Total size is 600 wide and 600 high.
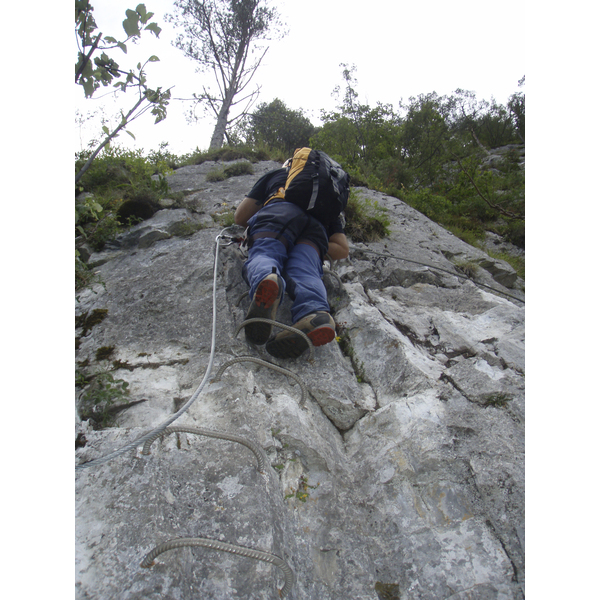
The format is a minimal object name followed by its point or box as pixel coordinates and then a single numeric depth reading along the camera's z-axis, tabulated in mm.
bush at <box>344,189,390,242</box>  5324
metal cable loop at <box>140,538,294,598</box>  1519
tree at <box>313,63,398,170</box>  10422
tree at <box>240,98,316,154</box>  14555
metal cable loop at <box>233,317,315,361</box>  2719
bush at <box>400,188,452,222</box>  7844
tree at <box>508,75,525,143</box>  20188
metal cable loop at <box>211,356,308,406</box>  2530
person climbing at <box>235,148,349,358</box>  2752
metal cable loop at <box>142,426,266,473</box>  1962
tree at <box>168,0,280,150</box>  14320
